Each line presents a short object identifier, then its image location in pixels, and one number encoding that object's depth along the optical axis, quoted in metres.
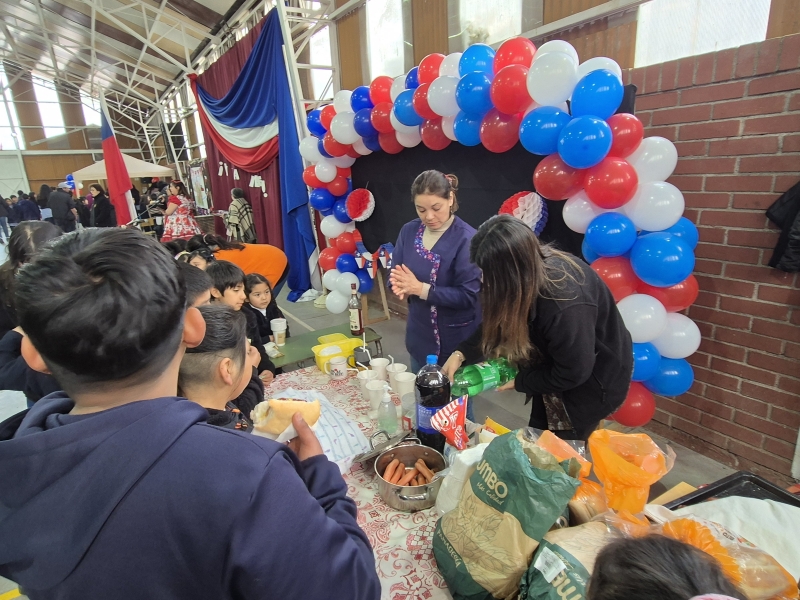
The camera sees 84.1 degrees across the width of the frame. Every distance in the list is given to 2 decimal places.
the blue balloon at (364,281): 4.54
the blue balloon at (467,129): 2.71
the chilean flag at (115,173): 6.79
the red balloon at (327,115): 4.03
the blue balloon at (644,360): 2.22
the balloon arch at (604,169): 2.06
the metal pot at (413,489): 1.21
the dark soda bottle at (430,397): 1.39
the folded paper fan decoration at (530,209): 2.69
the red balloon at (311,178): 4.46
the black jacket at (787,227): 1.92
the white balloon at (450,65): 2.71
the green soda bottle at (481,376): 1.52
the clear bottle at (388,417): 1.60
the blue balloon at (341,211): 4.55
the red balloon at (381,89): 3.38
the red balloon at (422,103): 2.88
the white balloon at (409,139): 3.41
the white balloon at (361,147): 3.85
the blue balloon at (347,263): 4.52
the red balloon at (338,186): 4.48
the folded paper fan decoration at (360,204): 4.34
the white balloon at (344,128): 3.73
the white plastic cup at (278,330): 2.61
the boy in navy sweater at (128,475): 0.51
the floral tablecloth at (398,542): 1.01
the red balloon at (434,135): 3.08
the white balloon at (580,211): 2.25
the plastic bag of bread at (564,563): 0.79
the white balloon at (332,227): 4.61
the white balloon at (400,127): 3.29
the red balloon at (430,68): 2.89
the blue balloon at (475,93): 2.47
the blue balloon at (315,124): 4.21
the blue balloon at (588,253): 2.33
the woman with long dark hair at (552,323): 1.31
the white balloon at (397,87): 3.19
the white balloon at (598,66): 2.13
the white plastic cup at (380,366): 1.93
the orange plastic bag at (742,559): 0.77
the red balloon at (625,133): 2.07
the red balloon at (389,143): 3.62
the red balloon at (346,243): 4.56
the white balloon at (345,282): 4.43
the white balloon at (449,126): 2.90
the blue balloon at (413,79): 3.05
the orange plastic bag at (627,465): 0.99
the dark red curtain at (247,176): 6.29
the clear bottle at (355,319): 2.51
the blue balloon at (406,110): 3.07
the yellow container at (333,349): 2.13
